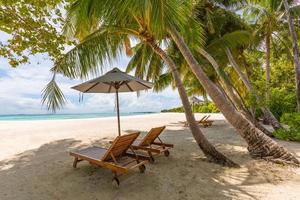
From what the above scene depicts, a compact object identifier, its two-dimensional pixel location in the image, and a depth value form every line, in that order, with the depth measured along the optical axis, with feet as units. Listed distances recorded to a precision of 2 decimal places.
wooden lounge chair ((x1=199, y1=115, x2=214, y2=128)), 43.53
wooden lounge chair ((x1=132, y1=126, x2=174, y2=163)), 18.45
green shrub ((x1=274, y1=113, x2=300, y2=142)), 28.27
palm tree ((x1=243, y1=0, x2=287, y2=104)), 39.14
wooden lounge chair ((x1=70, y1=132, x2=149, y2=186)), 14.12
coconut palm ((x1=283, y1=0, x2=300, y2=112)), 32.91
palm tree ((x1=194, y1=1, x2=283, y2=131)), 33.96
